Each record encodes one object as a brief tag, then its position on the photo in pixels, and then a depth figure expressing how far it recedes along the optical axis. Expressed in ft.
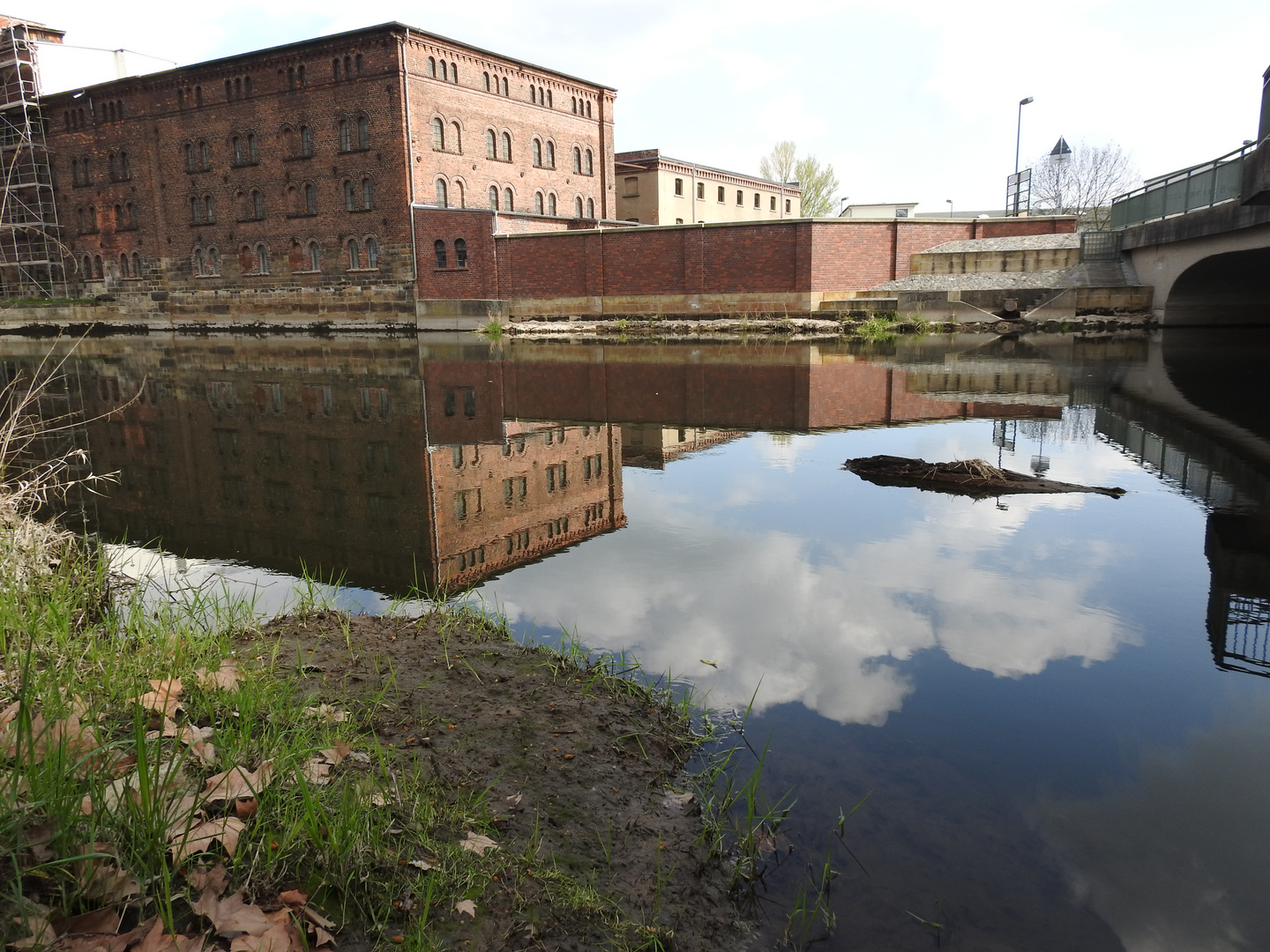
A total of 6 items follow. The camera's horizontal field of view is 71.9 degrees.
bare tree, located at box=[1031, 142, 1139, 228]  211.20
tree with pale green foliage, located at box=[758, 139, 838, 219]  227.40
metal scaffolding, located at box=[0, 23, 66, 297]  138.51
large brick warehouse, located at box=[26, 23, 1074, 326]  99.66
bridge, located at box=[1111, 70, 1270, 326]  54.34
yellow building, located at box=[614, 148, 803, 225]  168.76
